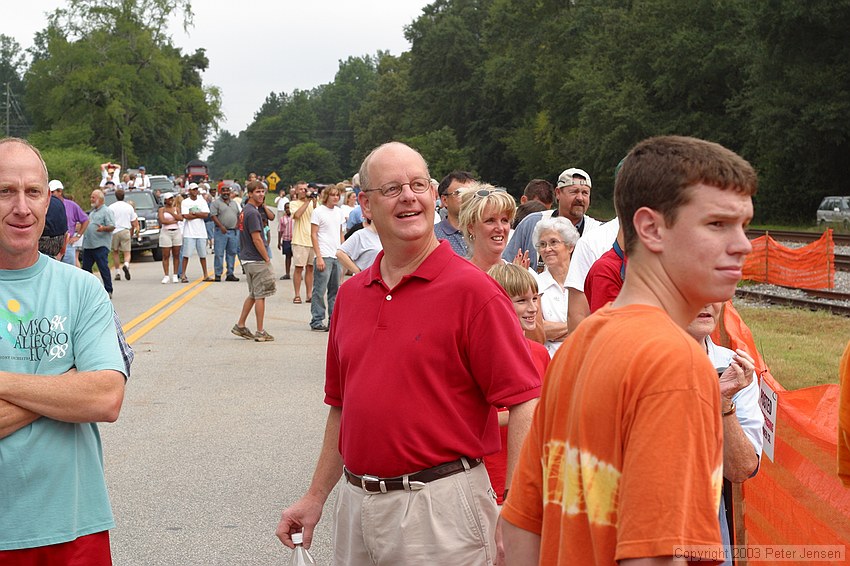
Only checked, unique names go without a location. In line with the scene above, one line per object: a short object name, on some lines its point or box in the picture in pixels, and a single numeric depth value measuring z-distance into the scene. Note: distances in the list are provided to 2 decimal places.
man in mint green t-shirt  3.21
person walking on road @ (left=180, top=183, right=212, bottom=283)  25.02
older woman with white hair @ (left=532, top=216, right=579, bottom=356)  6.77
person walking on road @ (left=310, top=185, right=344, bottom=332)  15.90
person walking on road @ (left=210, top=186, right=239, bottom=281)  24.08
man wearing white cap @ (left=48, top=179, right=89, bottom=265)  18.47
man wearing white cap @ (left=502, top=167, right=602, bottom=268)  7.71
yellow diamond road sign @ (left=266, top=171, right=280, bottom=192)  57.56
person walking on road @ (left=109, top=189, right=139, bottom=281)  25.47
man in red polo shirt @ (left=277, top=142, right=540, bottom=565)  3.37
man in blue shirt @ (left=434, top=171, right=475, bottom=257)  8.33
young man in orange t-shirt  1.95
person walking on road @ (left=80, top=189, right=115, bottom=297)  20.64
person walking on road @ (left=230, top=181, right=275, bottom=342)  14.57
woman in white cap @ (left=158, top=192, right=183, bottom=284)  24.88
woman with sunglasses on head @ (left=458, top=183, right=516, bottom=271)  6.14
